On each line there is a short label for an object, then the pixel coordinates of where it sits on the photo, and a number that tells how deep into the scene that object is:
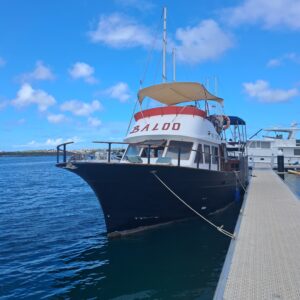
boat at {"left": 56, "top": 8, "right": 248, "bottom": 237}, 10.12
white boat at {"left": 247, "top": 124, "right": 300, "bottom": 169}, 44.22
